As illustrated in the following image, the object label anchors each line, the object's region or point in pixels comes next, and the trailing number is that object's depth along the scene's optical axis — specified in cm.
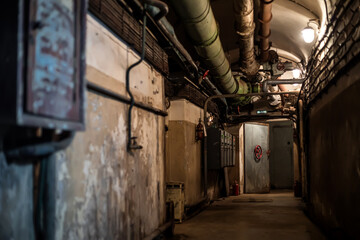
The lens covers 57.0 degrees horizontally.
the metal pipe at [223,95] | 1061
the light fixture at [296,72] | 1157
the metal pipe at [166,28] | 441
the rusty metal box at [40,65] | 204
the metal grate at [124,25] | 373
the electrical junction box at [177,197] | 770
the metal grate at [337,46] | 415
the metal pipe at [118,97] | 342
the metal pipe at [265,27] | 750
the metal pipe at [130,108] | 441
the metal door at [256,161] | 1490
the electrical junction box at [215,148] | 1030
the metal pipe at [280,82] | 992
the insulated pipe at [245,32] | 695
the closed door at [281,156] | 1659
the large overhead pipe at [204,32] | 521
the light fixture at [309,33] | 730
